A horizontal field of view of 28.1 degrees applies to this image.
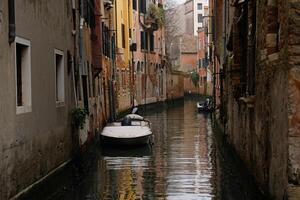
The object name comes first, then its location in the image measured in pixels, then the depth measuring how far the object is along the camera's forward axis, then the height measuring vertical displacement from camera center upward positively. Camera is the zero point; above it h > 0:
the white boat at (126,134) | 19.88 -1.68
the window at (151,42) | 52.22 +3.67
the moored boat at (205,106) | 41.31 -1.63
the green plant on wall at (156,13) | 50.68 +6.08
